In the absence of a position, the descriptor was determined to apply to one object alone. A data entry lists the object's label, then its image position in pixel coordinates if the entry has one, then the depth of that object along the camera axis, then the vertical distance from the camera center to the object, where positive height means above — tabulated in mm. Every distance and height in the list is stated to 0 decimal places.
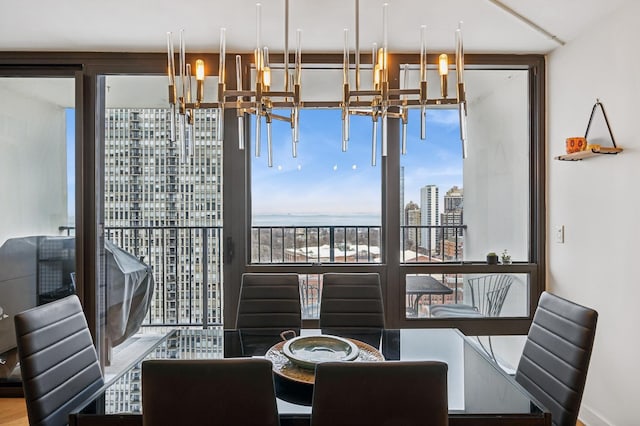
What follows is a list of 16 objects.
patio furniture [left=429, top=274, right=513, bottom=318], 3150 -659
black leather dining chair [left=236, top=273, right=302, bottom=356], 2377 -532
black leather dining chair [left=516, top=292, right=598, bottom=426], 1398 -557
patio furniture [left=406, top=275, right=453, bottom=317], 3119 -577
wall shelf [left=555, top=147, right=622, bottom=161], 2281 +376
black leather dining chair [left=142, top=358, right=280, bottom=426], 1040 -466
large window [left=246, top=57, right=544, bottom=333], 3109 +84
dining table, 1255 -645
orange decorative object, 2457 +444
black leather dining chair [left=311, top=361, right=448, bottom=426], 1021 -466
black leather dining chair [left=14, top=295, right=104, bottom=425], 1410 -564
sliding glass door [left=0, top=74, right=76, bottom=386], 3027 +282
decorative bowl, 1580 -592
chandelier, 1568 +499
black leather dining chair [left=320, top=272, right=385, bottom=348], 2396 -539
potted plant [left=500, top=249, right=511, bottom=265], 3125 -343
